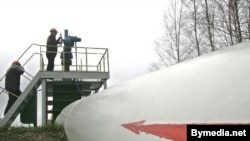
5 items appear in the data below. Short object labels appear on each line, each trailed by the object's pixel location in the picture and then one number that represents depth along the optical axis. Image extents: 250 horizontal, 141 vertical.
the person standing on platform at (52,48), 13.51
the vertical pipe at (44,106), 12.50
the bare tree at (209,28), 19.91
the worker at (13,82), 12.94
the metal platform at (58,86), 12.90
